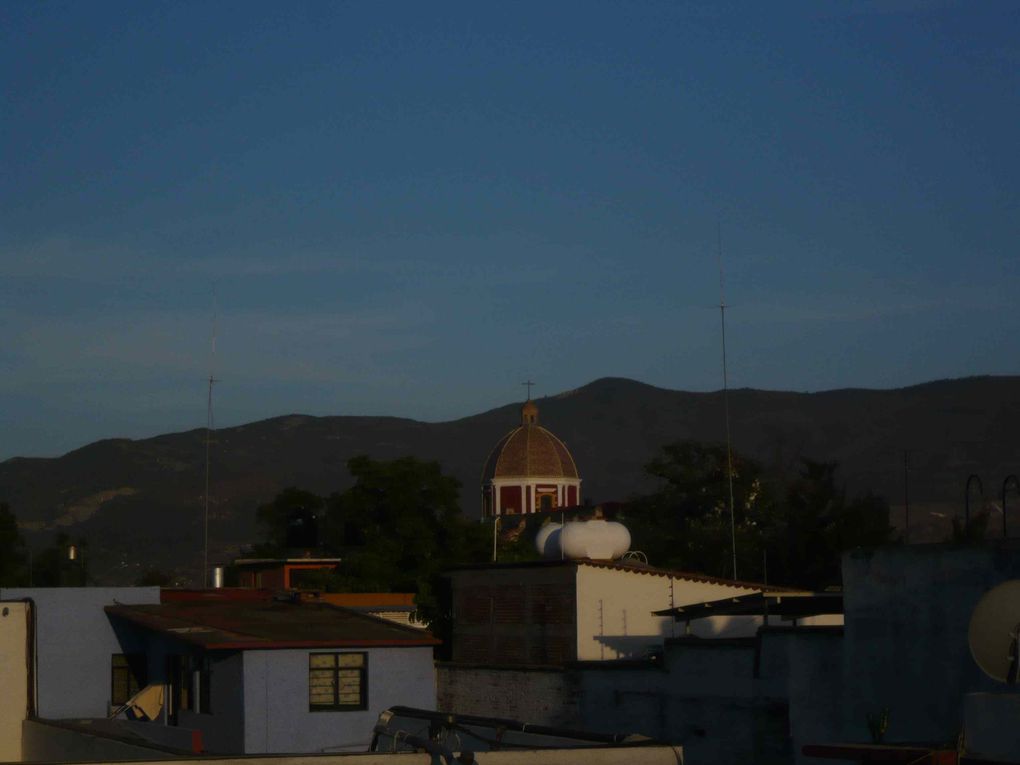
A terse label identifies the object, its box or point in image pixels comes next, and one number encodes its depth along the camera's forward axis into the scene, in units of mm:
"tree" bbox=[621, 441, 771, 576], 82875
